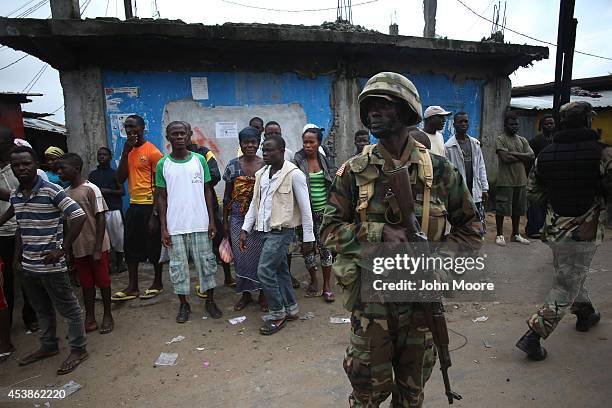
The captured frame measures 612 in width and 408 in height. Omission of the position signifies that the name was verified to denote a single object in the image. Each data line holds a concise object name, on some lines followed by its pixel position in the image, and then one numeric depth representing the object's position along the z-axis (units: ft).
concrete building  17.22
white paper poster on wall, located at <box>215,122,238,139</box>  20.59
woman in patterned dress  13.38
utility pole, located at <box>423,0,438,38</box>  32.81
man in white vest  12.05
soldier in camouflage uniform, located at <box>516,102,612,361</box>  9.64
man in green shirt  19.90
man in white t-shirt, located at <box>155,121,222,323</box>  12.39
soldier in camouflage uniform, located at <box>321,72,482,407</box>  5.94
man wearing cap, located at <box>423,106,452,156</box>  15.25
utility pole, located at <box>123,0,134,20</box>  37.37
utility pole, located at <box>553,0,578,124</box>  13.62
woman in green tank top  14.47
